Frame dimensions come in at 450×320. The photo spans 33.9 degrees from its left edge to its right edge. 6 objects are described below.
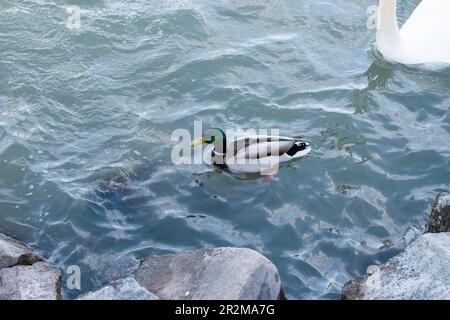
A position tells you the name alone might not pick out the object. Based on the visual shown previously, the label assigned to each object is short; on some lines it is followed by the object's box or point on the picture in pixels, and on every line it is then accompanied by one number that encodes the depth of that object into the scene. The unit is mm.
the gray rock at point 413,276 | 6109
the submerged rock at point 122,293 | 5992
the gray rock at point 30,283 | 6137
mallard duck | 8211
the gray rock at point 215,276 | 5969
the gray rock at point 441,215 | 7086
